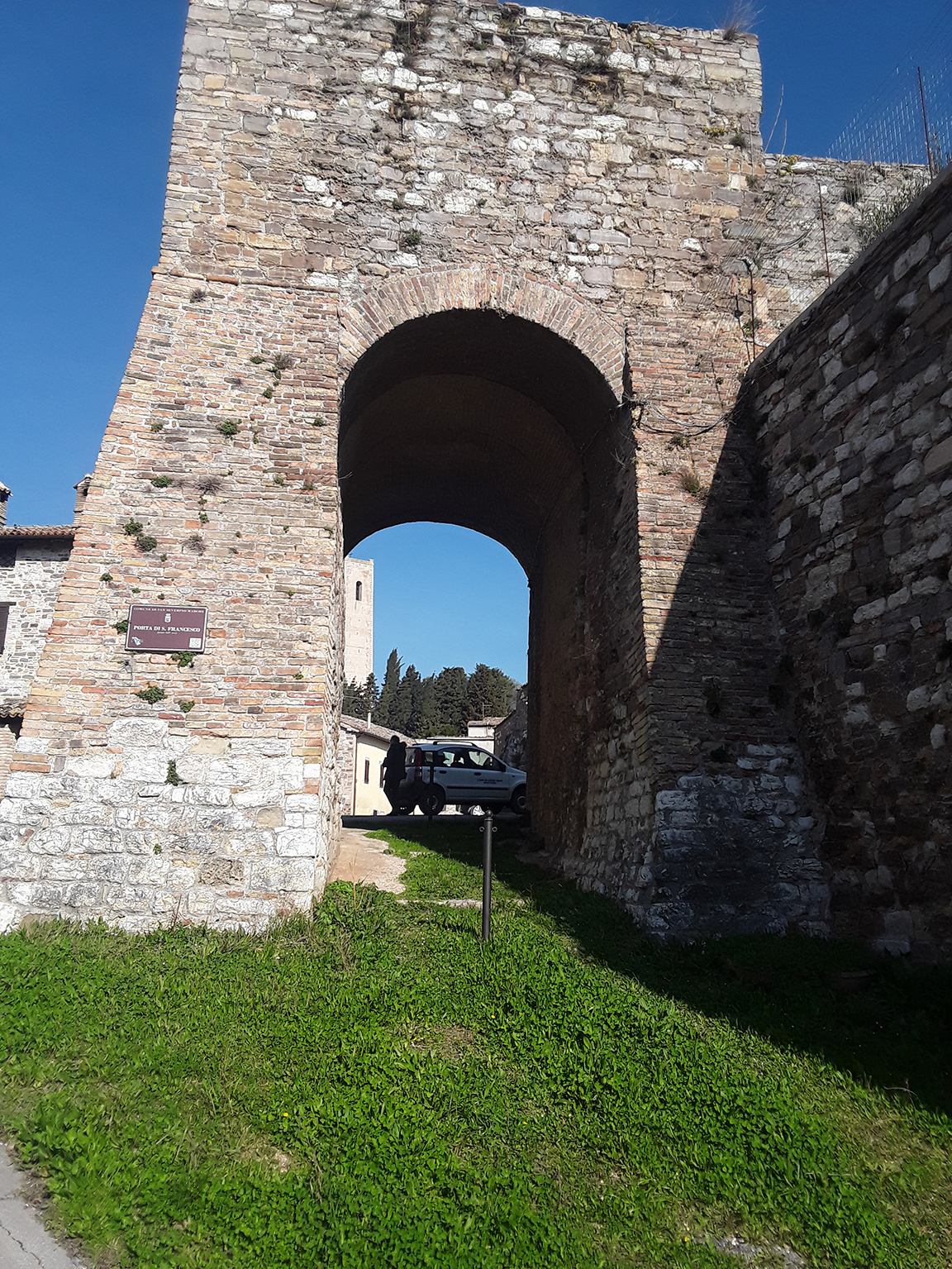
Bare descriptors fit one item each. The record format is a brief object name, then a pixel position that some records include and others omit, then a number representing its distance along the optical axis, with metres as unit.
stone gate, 6.45
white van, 15.21
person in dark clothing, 15.20
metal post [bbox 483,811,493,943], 5.96
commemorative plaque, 6.75
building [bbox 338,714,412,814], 25.08
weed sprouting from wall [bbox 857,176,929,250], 8.71
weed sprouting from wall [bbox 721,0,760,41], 9.12
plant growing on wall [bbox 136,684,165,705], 6.62
